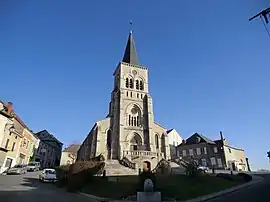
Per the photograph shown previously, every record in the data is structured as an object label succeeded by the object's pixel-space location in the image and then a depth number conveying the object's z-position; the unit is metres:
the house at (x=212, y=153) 41.34
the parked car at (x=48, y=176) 21.16
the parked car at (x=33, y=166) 32.47
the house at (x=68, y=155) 55.66
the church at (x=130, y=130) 30.91
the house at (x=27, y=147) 36.78
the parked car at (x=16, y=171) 25.75
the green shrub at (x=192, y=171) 18.34
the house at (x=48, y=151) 49.08
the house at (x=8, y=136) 29.38
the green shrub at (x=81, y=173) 16.06
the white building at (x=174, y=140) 50.61
